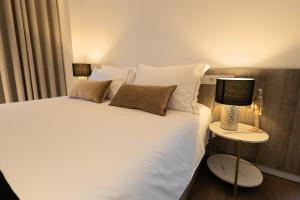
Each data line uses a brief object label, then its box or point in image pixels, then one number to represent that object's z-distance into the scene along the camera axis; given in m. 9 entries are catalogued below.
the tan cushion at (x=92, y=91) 1.82
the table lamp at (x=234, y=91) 1.33
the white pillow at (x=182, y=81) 1.52
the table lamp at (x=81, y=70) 2.62
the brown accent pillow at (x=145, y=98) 1.40
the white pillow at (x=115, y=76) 1.94
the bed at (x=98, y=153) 0.57
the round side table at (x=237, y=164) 1.33
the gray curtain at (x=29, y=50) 2.26
